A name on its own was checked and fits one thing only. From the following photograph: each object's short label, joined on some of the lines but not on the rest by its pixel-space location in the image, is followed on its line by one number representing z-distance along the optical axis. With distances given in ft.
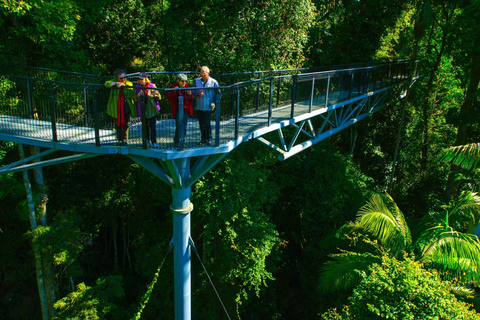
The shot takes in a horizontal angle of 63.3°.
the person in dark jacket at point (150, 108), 20.88
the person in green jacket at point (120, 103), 21.18
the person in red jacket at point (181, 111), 20.46
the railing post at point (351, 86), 38.61
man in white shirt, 21.97
